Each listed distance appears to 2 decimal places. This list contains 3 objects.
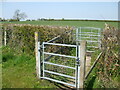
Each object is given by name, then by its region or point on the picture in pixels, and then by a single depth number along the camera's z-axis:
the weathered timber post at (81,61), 2.63
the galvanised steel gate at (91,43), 6.41
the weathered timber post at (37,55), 3.35
